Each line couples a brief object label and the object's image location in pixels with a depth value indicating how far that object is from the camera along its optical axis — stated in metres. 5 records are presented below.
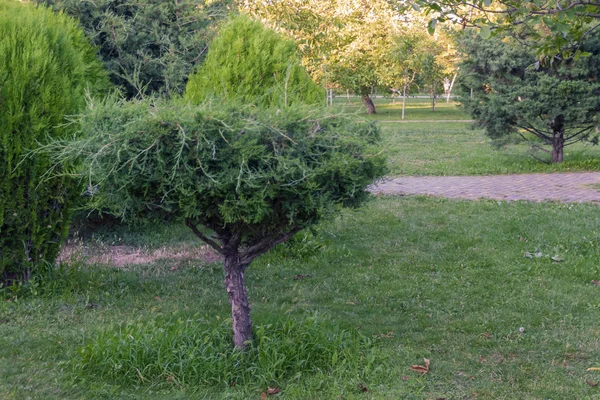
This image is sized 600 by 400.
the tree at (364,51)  32.34
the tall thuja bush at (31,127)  4.99
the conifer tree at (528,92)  12.11
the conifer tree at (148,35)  7.01
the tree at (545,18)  4.07
